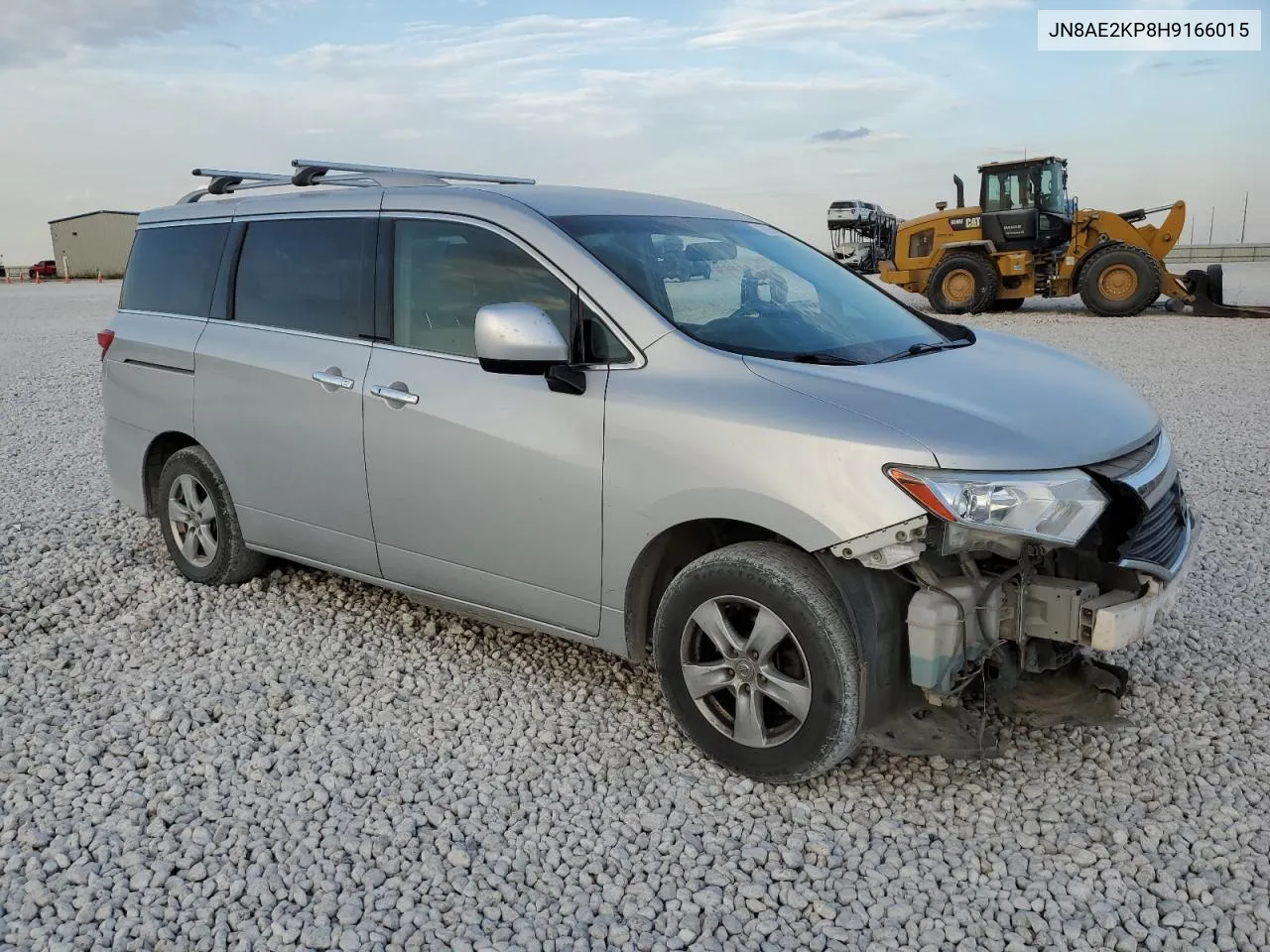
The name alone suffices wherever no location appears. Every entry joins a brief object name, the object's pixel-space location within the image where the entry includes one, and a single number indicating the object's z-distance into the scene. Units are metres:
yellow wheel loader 19.22
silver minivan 3.19
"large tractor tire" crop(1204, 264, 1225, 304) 19.45
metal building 66.88
